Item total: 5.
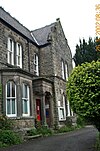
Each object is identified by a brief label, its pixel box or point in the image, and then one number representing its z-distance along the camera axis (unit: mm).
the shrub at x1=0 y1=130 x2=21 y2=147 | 7489
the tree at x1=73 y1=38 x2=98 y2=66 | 23866
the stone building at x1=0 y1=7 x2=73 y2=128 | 9374
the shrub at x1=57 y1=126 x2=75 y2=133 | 12134
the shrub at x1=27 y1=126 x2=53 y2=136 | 9440
